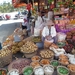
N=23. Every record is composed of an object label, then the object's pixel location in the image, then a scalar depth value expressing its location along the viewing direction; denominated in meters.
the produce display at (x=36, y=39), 4.72
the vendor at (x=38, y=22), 6.12
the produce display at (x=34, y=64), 3.48
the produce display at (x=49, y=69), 3.15
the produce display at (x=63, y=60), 3.47
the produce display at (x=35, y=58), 3.81
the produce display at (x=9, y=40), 6.00
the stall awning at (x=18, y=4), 8.88
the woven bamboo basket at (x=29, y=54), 4.05
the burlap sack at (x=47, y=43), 4.28
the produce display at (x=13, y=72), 3.20
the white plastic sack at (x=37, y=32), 4.96
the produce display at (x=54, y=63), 3.56
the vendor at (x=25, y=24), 8.59
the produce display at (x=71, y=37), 4.57
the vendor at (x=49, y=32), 4.45
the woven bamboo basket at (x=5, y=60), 3.73
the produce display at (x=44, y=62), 3.56
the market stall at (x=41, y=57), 3.29
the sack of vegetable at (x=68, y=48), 4.23
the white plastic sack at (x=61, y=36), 4.61
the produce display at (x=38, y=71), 3.13
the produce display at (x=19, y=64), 3.59
